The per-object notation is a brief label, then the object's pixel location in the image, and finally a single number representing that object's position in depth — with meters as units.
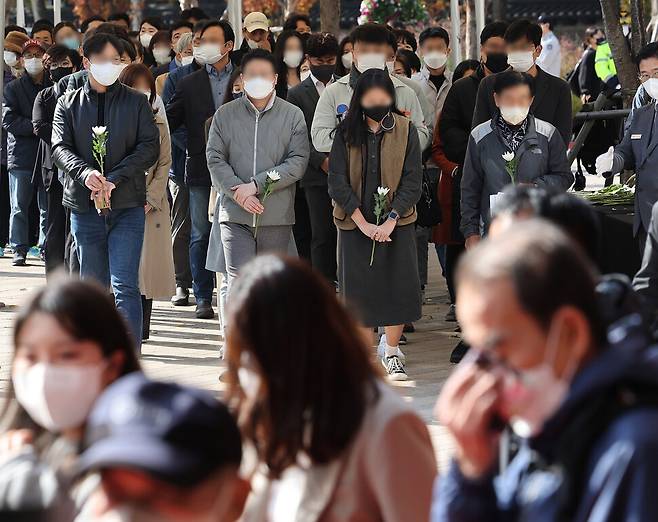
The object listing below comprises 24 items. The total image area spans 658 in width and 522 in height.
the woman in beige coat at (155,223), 19.62
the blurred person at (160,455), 4.33
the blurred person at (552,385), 4.39
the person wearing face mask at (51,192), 19.86
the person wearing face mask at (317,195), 19.58
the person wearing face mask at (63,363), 6.19
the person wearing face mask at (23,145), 25.75
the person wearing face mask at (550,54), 40.41
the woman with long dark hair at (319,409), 6.13
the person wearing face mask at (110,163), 17.39
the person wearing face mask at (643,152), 17.25
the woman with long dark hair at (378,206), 16.89
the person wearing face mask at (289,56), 22.66
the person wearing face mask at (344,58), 20.22
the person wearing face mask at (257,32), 27.76
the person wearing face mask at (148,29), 32.28
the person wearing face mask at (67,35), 30.12
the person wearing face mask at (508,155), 16.69
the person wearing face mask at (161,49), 29.67
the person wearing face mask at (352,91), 18.41
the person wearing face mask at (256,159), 17.67
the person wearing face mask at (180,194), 22.95
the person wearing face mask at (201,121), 21.45
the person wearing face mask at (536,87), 18.22
